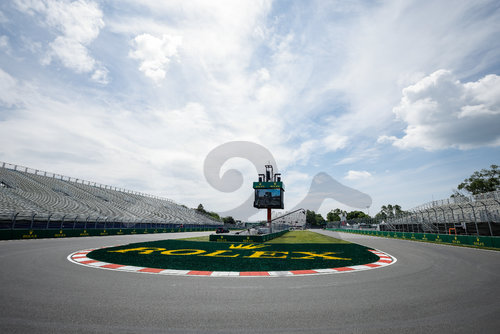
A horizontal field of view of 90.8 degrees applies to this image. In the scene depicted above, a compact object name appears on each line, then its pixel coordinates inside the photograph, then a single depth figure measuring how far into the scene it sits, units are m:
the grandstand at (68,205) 23.52
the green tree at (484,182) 60.41
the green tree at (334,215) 158.30
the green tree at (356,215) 141.65
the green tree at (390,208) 156.68
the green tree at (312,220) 161.75
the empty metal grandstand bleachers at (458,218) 22.94
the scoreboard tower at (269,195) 39.47
